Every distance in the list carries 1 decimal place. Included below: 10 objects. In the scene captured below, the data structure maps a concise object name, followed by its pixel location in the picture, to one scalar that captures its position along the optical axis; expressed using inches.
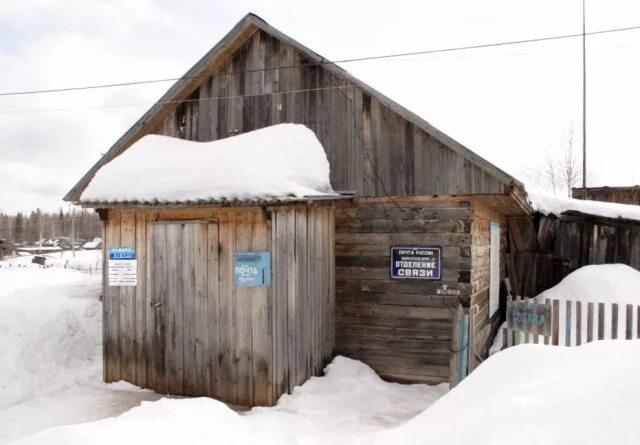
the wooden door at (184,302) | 301.1
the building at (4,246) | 1482.5
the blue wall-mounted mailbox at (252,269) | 285.1
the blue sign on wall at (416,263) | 333.4
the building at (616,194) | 776.9
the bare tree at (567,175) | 1534.2
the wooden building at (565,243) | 491.2
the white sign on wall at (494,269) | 426.0
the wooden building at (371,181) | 324.2
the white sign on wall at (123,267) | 322.0
